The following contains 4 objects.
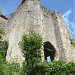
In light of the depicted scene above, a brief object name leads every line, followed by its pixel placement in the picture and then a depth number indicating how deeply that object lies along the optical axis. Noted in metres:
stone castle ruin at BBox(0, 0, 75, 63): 8.01
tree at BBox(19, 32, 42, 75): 6.18
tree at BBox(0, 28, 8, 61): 8.61
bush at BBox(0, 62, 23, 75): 5.43
